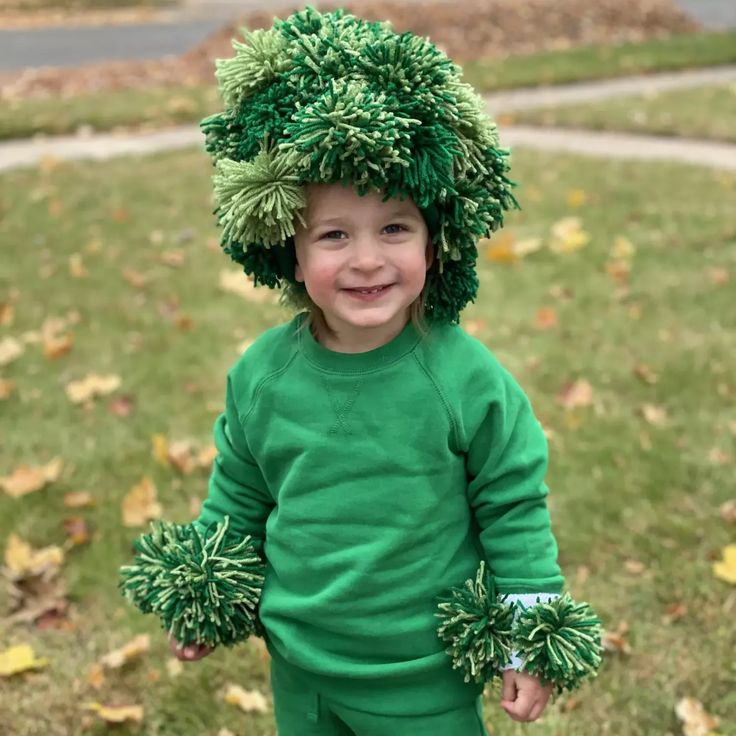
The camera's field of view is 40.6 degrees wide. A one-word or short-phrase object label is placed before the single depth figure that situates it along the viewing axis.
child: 1.48
